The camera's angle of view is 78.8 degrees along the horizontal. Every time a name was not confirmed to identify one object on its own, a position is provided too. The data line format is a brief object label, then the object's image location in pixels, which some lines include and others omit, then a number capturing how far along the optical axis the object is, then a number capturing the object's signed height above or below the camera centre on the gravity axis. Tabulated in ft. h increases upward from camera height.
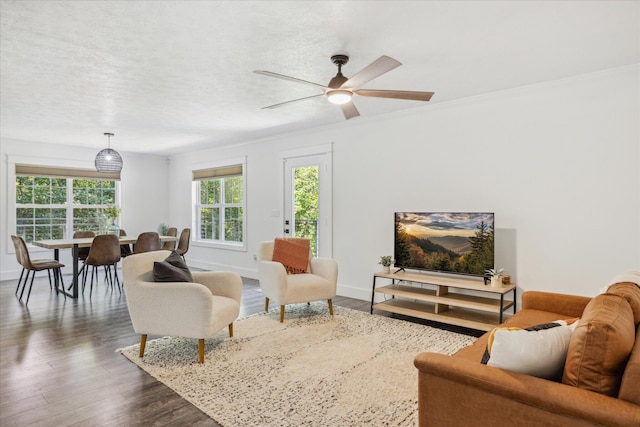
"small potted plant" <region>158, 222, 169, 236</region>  26.16 -1.24
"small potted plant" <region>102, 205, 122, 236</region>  21.09 -0.48
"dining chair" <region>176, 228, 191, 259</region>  21.64 -1.71
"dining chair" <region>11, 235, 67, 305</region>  16.29 -2.22
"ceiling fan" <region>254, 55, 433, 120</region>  8.29 +2.87
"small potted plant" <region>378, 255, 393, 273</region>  14.52 -1.93
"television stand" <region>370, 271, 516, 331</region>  11.97 -2.89
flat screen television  12.61 -1.05
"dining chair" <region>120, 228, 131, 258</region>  21.11 -2.04
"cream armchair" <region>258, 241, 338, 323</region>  13.32 -2.48
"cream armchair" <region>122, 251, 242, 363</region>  9.59 -2.39
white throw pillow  4.93 -1.79
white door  18.21 +0.56
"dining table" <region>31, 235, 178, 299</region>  16.88 -1.49
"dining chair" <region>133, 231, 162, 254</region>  18.99 -1.55
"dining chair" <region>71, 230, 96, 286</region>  19.75 -1.34
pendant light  18.43 +2.40
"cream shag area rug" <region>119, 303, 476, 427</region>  7.52 -3.84
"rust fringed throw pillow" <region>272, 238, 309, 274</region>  14.88 -1.68
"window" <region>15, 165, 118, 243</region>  22.25 +0.64
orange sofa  4.18 -2.06
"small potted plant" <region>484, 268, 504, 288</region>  11.87 -2.05
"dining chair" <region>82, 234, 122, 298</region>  17.34 -1.80
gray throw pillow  10.12 -1.62
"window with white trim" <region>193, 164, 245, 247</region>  23.24 +0.43
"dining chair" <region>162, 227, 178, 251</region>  22.18 -1.84
